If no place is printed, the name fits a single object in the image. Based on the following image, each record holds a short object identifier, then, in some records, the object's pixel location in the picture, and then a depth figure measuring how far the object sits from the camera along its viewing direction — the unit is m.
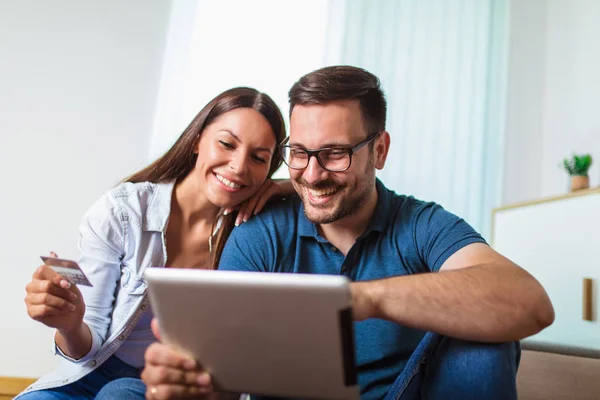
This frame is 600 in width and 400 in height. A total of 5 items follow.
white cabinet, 1.75
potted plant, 2.10
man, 0.87
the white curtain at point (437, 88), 2.58
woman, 1.26
